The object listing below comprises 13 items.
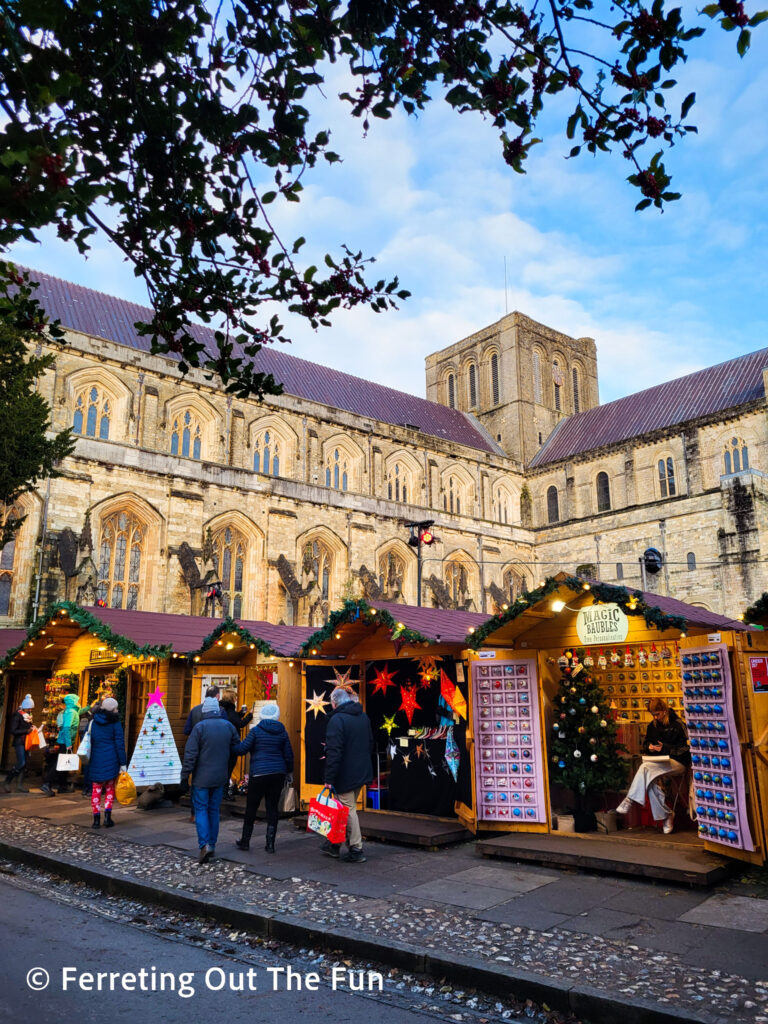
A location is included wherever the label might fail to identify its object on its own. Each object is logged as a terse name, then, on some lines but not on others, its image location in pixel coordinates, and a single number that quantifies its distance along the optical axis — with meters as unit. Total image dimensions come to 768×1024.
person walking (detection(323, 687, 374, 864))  7.86
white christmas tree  11.70
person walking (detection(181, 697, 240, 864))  7.87
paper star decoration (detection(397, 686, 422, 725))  10.23
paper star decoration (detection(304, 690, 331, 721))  11.02
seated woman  8.55
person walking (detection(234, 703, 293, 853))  8.33
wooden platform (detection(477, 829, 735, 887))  6.68
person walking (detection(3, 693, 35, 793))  14.16
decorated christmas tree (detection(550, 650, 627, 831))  8.67
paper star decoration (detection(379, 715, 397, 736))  10.44
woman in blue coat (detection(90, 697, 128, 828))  9.99
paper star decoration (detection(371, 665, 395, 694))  10.63
